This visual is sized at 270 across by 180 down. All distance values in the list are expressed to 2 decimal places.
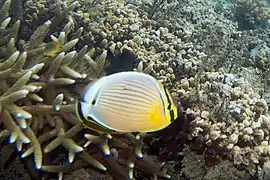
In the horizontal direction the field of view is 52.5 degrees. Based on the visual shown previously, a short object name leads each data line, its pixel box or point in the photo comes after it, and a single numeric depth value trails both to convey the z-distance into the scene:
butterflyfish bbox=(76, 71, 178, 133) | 0.32
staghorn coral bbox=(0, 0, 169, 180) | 0.49
